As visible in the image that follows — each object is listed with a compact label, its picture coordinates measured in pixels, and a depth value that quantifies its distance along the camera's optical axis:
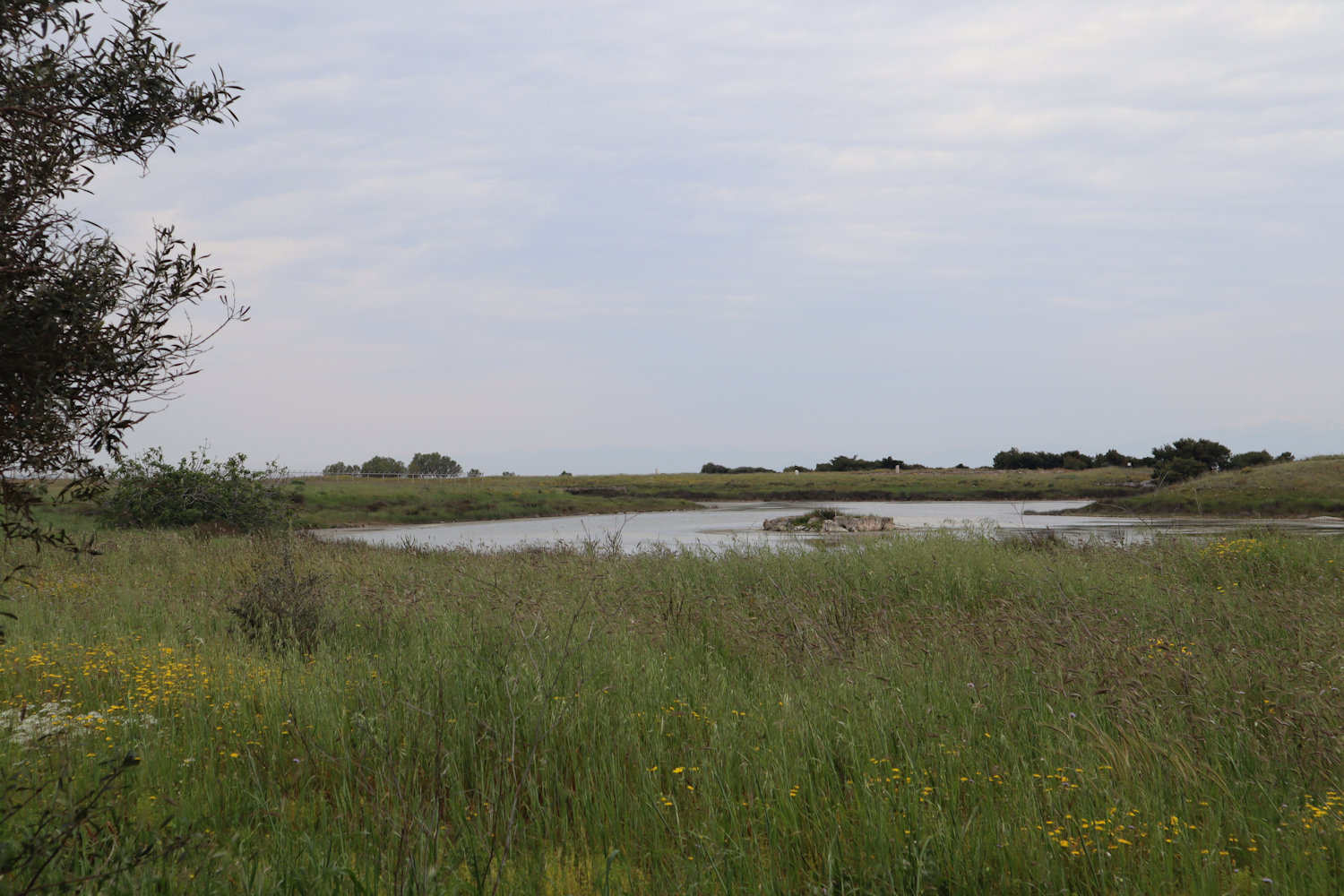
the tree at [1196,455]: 58.64
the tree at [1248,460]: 59.22
